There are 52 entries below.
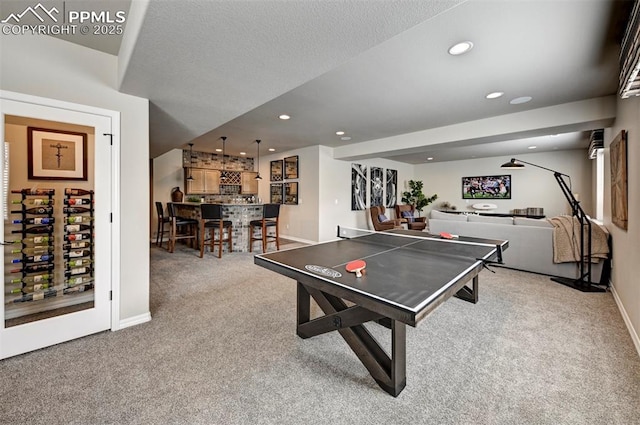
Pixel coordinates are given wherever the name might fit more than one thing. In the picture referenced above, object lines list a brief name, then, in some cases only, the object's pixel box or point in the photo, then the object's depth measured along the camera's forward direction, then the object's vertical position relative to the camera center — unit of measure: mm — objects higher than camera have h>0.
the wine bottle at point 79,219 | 2256 -39
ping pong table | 1192 -368
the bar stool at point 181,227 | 5504 -314
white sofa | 3707 -445
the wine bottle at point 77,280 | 2312 -589
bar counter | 5660 -81
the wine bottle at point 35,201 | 2030 +110
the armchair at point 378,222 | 7123 -266
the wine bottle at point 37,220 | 2059 -45
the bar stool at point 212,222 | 5082 -166
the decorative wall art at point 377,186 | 8070 +856
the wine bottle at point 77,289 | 2293 -663
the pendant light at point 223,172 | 7832 +1272
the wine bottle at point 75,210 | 2232 +40
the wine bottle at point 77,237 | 2279 -198
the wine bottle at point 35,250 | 2078 -291
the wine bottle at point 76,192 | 2201 +194
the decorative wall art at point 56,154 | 2059 +499
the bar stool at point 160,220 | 6133 -156
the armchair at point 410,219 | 7352 -202
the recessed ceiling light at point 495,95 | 3166 +1470
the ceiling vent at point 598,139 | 4367 +1230
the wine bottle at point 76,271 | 2320 -508
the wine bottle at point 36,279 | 2083 -535
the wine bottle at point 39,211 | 2094 +32
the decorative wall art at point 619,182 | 2555 +309
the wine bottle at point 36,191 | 2032 +191
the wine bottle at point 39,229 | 2107 -122
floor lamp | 3293 -709
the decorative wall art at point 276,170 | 7586 +1290
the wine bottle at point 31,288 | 2049 -610
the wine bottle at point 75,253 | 2309 -344
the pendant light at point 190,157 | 7157 +1610
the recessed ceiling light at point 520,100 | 3352 +1476
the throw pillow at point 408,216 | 7991 -114
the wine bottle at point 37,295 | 2079 -681
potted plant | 9148 +521
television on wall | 7895 +794
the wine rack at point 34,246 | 2061 -262
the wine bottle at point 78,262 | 2312 -426
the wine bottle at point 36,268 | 2103 -445
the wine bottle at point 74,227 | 2266 -109
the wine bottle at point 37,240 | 2066 -206
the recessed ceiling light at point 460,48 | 2189 +1428
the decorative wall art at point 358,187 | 7433 +756
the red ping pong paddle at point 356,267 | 1485 -320
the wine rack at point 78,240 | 2229 -225
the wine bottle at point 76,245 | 2289 -270
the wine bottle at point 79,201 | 2219 +117
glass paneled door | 1958 -68
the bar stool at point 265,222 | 5500 -196
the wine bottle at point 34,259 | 2062 -365
